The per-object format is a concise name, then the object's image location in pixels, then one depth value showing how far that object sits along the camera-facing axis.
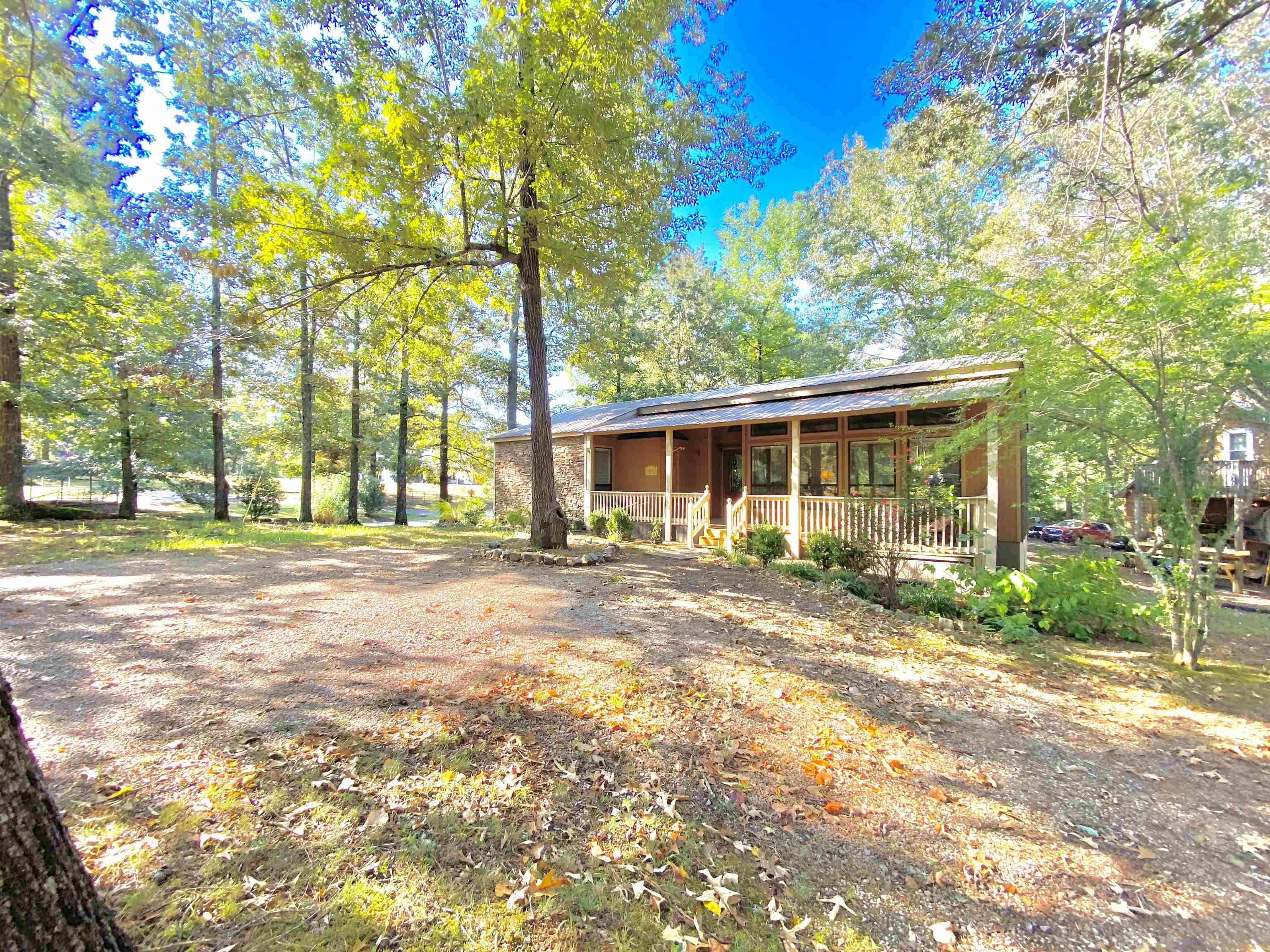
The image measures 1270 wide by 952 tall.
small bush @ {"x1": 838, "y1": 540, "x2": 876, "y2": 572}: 8.09
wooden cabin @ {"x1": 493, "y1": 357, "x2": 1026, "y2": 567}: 8.30
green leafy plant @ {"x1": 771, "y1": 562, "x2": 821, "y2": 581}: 8.01
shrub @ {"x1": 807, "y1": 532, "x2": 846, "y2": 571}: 8.37
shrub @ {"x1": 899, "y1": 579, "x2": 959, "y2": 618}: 6.62
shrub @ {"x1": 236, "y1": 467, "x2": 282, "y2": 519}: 17.73
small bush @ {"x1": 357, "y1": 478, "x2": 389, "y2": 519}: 22.36
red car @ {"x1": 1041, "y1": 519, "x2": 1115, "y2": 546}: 19.31
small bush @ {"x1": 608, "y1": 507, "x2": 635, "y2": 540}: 12.52
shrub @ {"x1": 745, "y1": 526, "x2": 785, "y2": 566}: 9.15
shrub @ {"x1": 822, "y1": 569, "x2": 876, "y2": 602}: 7.25
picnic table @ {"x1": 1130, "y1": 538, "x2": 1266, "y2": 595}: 5.43
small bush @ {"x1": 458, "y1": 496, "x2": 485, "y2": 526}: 17.28
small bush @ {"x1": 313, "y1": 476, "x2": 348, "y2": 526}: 17.38
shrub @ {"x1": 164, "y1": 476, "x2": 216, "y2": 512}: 19.09
